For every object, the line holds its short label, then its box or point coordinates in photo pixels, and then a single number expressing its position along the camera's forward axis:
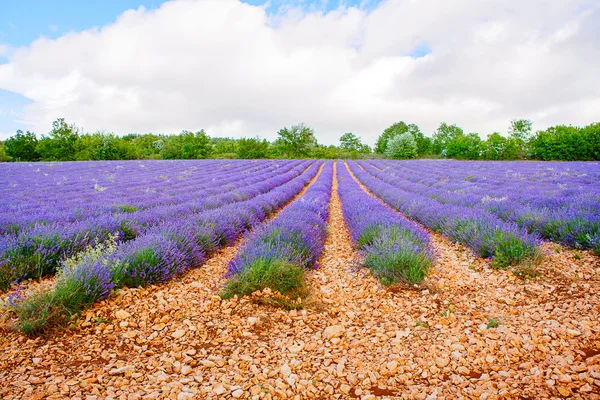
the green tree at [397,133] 66.24
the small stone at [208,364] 1.95
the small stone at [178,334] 2.29
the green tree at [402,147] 51.12
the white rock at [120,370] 1.83
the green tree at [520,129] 57.91
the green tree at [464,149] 45.50
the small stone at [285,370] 1.88
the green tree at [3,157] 43.36
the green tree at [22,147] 44.31
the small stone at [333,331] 2.32
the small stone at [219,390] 1.69
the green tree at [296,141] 58.81
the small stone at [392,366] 1.90
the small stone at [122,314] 2.45
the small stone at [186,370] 1.87
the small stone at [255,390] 1.70
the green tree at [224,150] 55.08
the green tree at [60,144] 45.50
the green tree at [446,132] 78.31
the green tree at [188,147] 50.66
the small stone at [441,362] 1.91
